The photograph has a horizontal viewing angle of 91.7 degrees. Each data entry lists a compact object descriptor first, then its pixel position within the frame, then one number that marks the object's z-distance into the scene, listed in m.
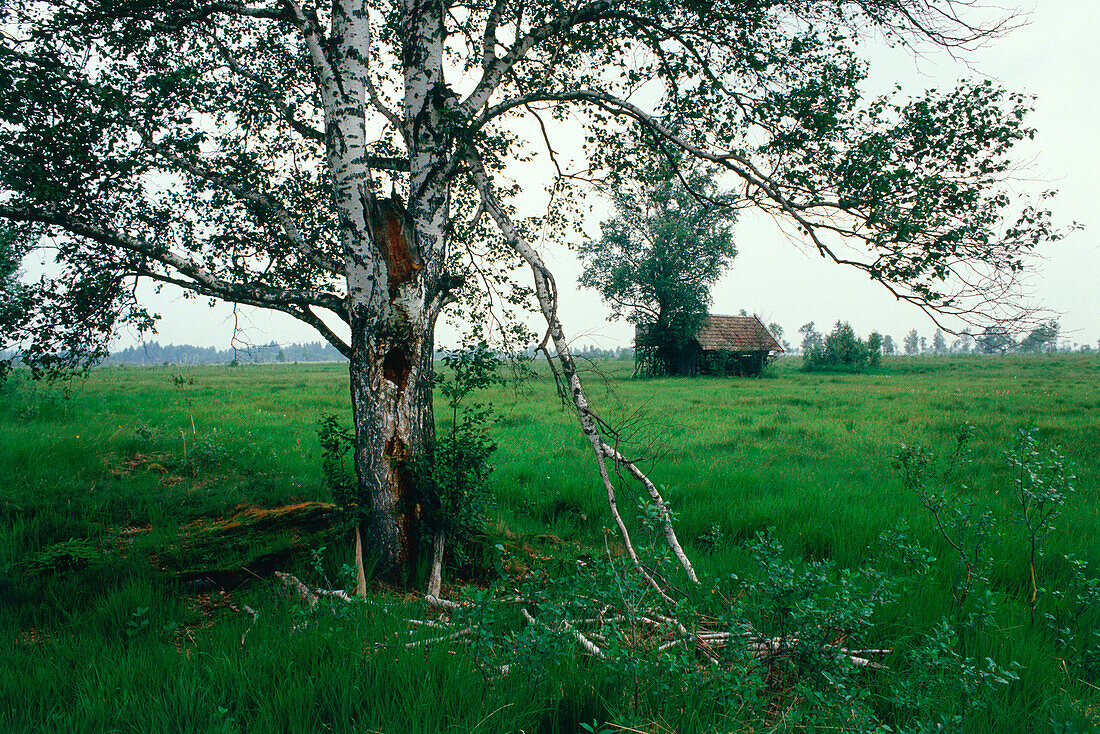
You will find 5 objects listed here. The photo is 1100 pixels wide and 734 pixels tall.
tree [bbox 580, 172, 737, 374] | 39.94
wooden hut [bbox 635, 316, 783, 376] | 44.59
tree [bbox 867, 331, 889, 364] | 53.69
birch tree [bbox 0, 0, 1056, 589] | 5.05
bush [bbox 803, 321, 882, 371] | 50.84
